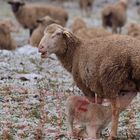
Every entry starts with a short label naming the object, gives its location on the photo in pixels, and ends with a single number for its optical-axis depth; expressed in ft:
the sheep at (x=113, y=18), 80.43
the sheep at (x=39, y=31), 60.45
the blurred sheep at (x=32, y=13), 79.51
